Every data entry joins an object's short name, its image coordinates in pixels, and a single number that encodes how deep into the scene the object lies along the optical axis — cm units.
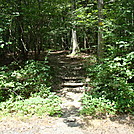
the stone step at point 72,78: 731
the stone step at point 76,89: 628
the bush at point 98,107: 421
